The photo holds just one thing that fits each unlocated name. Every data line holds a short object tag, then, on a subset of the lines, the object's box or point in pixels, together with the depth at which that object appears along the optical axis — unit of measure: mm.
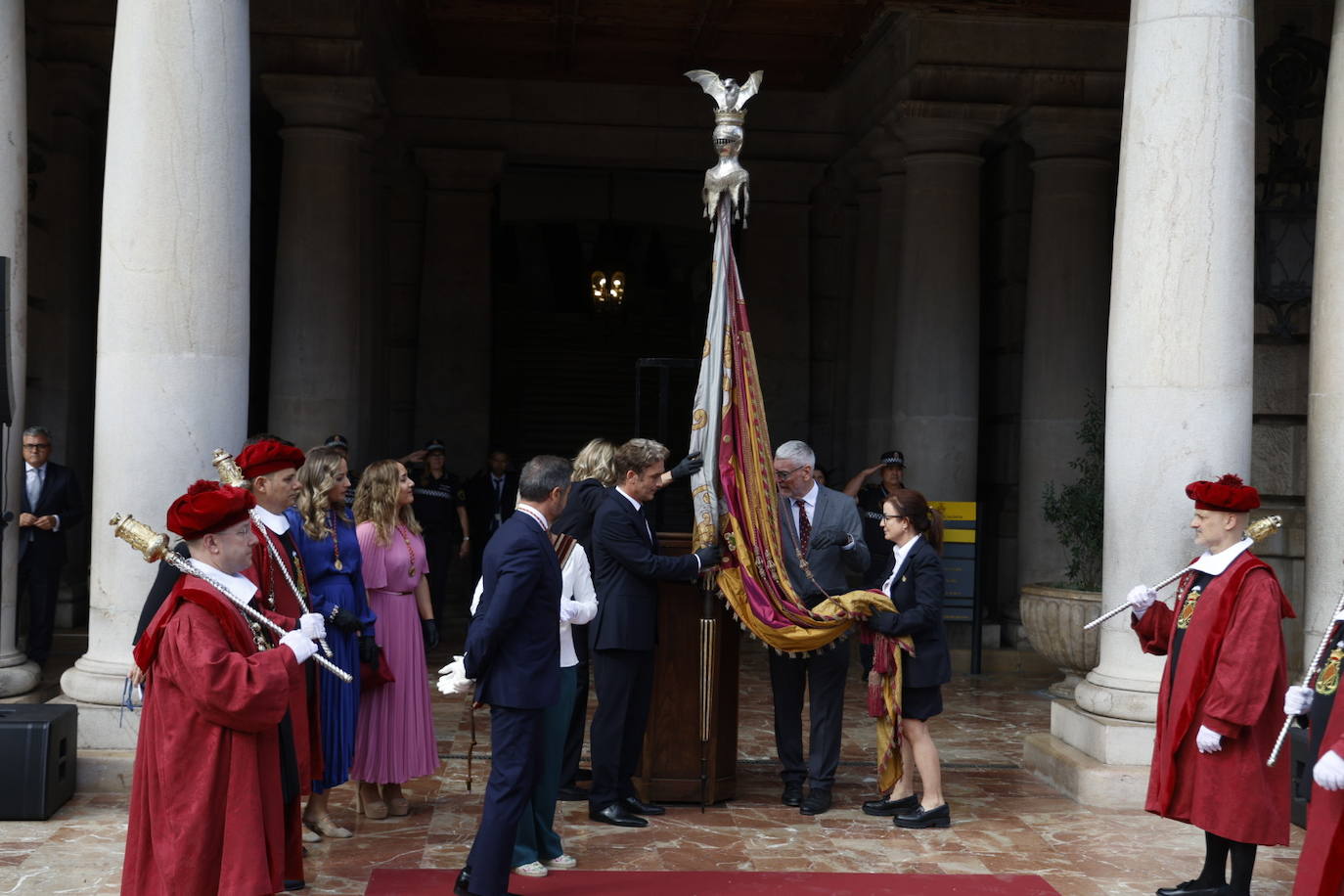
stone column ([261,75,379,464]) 13305
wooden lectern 7707
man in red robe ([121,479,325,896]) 4543
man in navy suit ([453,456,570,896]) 5680
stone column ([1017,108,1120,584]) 13781
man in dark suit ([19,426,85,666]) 10867
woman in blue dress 6559
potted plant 10391
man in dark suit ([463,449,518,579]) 14789
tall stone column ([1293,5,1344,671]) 8070
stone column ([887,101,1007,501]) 14008
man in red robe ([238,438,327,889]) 5770
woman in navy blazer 7473
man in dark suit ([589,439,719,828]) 7195
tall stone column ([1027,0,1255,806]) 7906
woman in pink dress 7160
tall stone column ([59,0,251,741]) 7742
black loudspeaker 7086
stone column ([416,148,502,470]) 17125
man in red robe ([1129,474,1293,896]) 5871
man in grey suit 7734
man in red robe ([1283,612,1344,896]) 4453
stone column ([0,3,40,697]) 8203
